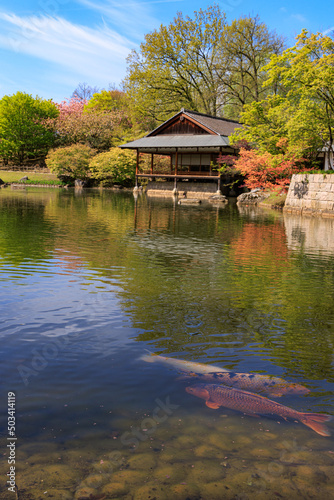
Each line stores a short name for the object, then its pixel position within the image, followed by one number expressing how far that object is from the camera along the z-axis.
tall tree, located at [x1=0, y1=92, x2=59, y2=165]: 57.88
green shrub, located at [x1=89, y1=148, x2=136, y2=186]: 45.75
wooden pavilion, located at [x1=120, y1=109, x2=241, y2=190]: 37.58
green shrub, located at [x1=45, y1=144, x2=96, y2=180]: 49.06
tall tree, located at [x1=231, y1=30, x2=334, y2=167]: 21.64
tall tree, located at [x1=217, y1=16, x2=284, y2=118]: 47.00
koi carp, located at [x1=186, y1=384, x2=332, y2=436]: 3.54
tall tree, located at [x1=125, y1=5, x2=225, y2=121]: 48.09
